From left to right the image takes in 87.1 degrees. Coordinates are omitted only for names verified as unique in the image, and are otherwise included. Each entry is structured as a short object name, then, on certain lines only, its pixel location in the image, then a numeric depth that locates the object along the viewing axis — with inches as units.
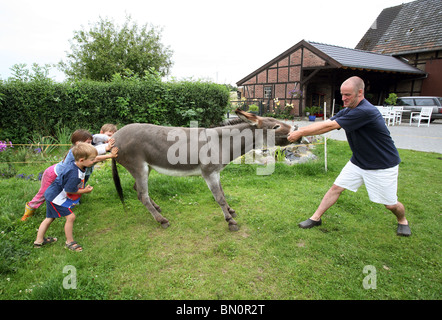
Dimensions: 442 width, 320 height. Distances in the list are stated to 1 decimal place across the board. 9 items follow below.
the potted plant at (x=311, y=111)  799.2
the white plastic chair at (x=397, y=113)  647.2
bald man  117.4
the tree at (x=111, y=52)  826.2
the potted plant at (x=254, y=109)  724.2
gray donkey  148.1
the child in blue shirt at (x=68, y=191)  121.3
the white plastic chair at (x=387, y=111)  607.4
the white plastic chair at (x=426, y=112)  612.5
